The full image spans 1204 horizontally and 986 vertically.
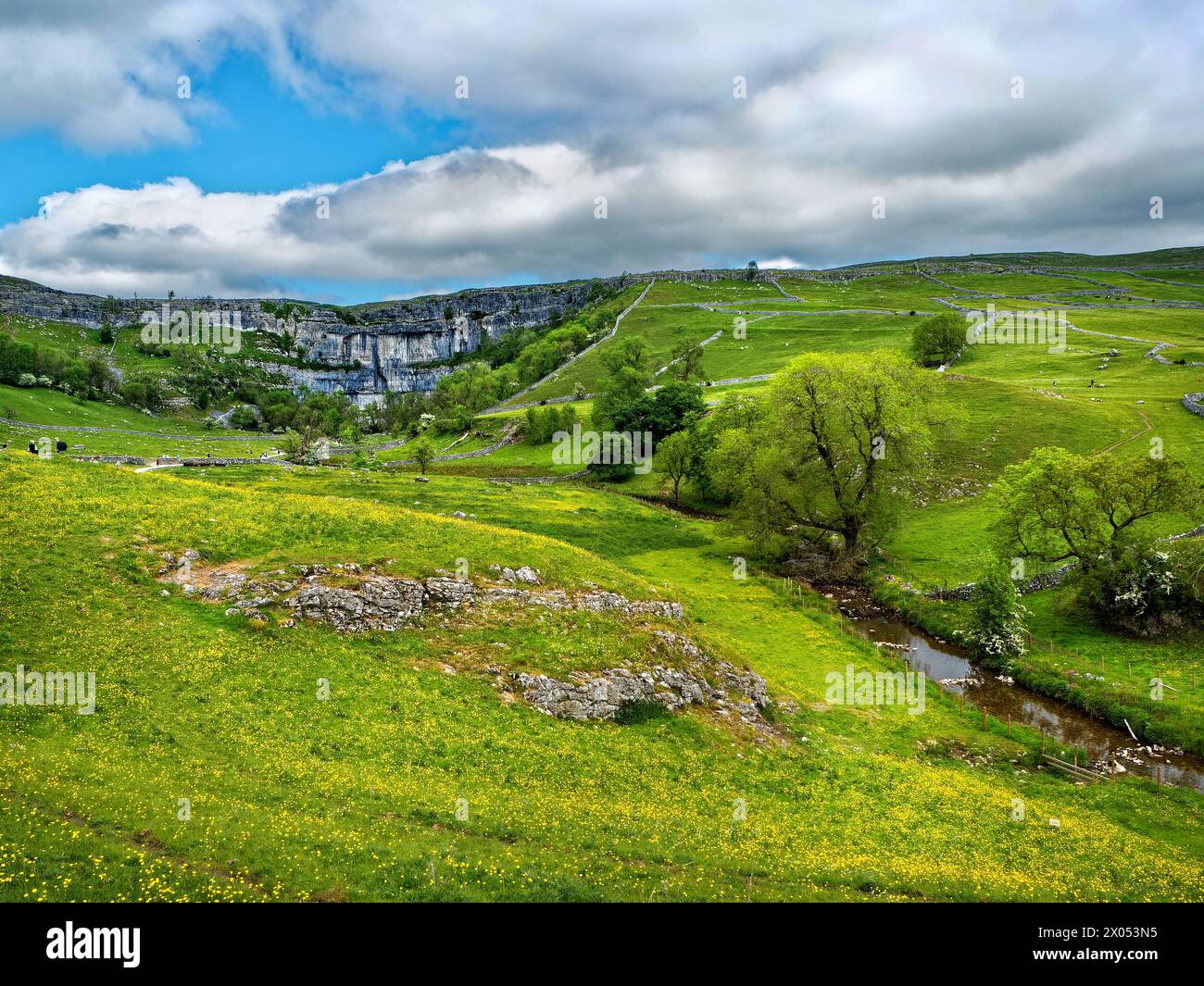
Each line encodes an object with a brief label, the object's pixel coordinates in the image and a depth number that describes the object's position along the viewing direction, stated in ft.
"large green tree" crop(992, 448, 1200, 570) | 142.31
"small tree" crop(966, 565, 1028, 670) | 135.95
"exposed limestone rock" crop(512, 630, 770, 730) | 92.73
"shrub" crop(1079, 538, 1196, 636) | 133.80
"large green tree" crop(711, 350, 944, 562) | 182.60
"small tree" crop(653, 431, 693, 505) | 272.51
